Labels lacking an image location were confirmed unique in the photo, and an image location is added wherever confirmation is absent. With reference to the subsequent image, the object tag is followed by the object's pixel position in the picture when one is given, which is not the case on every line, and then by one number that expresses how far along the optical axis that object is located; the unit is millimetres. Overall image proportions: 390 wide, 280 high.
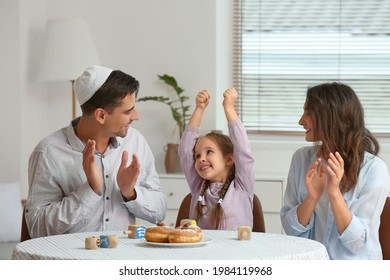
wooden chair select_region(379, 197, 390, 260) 4509
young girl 4629
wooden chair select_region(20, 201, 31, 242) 4706
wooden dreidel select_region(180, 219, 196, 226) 3862
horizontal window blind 7994
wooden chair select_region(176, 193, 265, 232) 4831
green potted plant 7736
